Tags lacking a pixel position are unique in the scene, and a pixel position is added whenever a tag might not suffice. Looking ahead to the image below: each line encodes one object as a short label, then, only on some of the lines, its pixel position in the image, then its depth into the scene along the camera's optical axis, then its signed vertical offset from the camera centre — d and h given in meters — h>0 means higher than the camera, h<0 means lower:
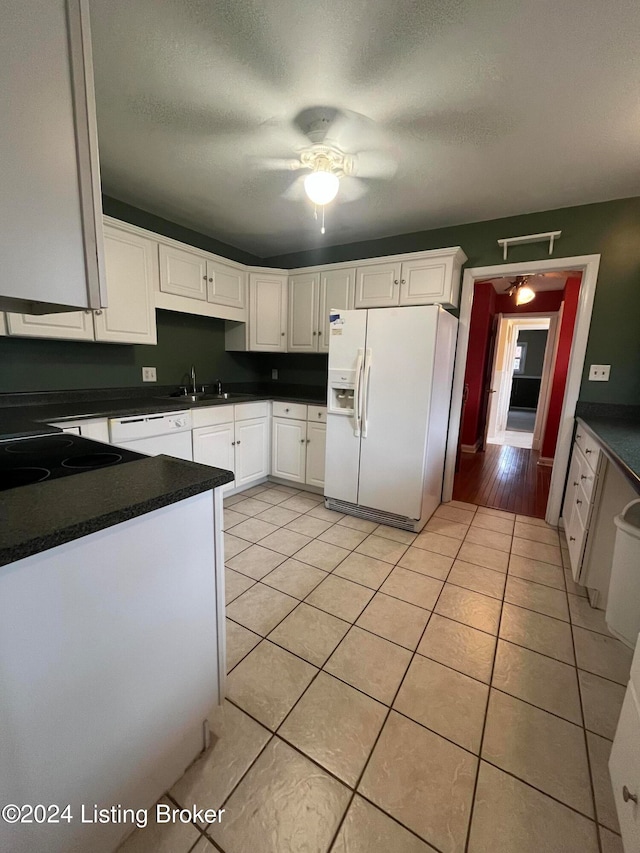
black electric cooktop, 1.03 -0.34
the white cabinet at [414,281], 2.82 +0.74
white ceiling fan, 1.75 +1.21
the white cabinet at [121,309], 2.24 +0.37
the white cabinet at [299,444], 3.25 -0.74
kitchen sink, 3.05 -0.32
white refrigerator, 2.51 -0.31
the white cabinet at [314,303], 3.29 +0.61
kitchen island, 0.68 -0.64
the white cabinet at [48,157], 0.71 +0.43
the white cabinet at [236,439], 2.88 -0.67
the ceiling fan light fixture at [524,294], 4.42 +1.00
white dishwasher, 2.28 -0.50
